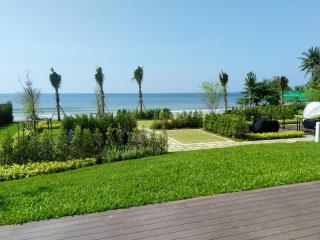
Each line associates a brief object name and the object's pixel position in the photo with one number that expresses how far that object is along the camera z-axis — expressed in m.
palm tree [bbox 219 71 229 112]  22.40
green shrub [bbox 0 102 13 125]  19.92
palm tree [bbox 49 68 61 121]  21.87
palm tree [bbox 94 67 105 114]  21.84
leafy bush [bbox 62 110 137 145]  8.28
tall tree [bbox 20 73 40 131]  17.17
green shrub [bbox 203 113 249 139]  11.15
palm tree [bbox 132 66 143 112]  22.83
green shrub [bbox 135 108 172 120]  20.27
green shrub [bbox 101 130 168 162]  7.13
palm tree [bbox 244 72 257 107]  24.45
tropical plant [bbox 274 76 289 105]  23.92
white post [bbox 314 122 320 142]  8.70
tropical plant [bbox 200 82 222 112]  23.10
